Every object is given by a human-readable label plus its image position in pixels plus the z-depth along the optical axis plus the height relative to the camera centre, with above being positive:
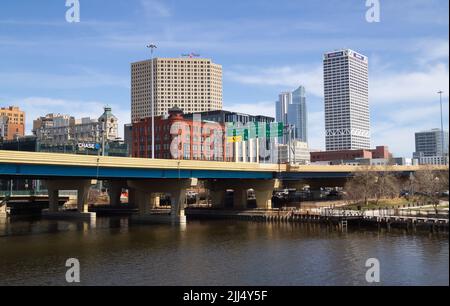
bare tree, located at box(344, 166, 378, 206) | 101.88 -1.03
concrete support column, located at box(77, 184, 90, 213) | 101.12 -3.15
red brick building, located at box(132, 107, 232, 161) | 185.75 +16.69
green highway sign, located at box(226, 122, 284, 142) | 121.94 +13.32
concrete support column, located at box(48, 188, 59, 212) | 112.52 -3.64
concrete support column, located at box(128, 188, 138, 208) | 130.76 -3.54
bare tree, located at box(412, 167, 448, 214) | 80.88 -0.89
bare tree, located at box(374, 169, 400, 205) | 104.12 -1.22
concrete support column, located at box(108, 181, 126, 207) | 128.25 -2.76
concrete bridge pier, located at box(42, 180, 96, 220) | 100.38 -2.74
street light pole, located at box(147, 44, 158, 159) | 88.79 +23.83
